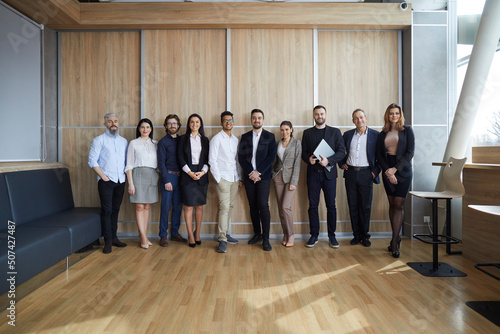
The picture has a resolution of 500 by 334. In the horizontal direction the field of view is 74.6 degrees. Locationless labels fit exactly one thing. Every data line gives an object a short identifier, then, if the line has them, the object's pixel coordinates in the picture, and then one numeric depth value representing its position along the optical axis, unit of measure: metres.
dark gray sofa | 2.69
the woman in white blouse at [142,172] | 4.43
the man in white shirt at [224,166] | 4.43
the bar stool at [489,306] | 2.39
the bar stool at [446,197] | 3.37
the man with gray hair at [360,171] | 4.42
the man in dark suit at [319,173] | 4.47
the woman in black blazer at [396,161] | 4.05
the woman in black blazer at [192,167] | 4.43
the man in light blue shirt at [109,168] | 4.20
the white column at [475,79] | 4.03
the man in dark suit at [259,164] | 4.42
